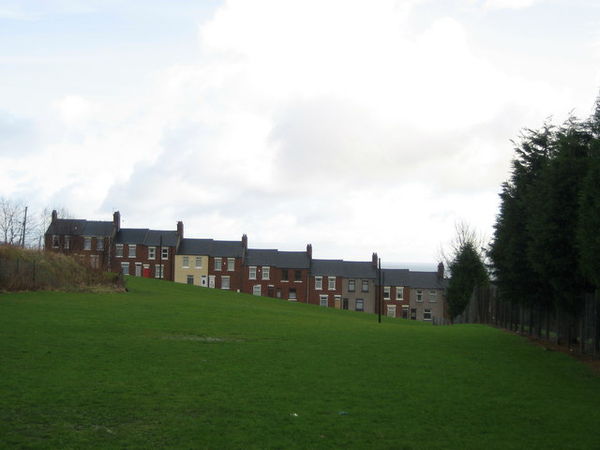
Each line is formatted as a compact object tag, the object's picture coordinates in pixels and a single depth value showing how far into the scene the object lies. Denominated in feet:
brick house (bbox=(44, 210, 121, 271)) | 308.81
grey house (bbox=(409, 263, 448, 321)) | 334.03
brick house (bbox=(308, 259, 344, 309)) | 333.91
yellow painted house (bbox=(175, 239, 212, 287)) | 338.75
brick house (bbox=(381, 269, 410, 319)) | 333.62
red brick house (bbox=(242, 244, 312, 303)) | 335.26
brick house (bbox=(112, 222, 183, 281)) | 336.49
